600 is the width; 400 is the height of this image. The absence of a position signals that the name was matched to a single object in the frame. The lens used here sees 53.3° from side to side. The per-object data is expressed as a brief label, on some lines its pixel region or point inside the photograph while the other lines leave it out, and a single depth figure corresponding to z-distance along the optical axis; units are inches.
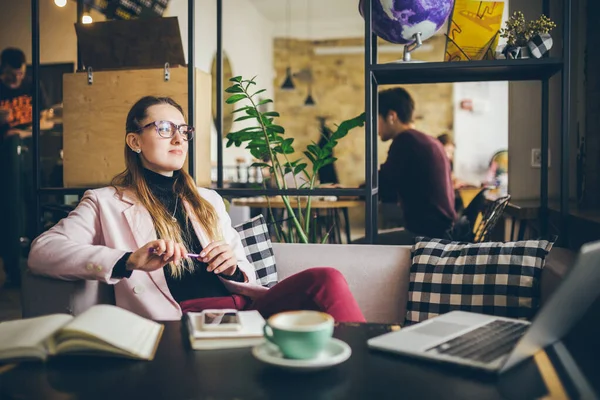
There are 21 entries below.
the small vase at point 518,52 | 83.7
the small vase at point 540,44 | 82.9
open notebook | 40.4
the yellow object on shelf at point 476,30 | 86.0
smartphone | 44.0
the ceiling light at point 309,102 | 348.4
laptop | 37.2
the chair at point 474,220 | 113.3
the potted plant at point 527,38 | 83.1
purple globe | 83.7
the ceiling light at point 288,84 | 335.3
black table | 34.5
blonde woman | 62.5
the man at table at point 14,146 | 185.5
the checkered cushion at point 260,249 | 81.3
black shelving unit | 82.3
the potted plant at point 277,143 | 98.3
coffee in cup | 36.5
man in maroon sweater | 129.6
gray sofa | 69.3
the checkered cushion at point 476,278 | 70.1
